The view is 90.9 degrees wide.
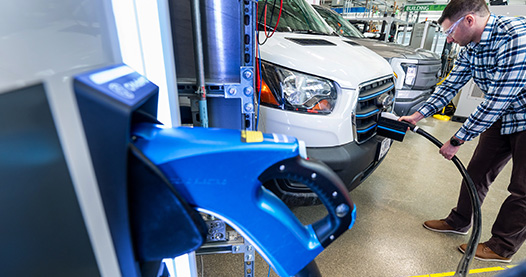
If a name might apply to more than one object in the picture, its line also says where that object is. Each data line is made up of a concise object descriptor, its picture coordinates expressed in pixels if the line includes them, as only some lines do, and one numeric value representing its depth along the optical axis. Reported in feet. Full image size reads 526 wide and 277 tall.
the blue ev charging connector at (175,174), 1.14
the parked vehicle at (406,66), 12.09
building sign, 33.06
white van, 5.04
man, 4.97
